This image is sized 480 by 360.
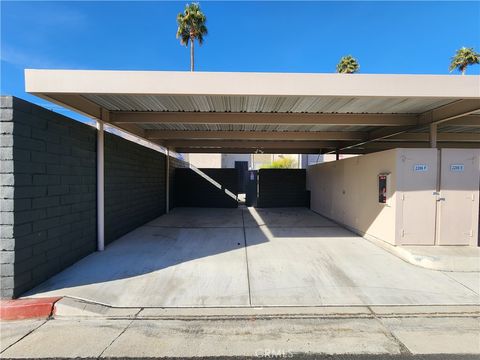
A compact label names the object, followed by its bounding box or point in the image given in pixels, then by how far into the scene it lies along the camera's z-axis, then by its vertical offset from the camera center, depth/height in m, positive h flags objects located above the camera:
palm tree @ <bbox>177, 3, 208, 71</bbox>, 22.06 +12.30
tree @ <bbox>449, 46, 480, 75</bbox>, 24.92 +10.97
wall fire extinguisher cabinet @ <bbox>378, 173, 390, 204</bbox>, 6.11 -0.18
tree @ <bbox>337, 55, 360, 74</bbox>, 28.36 +11.79
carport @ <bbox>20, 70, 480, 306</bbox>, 3.97 -1.53
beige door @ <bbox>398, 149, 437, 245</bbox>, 5.75 -0.40
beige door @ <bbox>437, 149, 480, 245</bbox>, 5.76 -0.49
